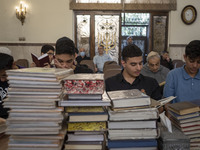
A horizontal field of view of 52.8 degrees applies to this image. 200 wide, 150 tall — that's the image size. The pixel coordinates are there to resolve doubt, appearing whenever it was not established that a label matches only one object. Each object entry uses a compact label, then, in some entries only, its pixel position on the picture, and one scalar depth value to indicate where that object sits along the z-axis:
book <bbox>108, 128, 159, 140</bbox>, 1.02
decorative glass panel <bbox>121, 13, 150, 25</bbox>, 9.45
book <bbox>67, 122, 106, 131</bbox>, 1.03
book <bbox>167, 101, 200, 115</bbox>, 1.14
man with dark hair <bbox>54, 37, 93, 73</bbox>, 2.01
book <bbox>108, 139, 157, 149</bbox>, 1.02
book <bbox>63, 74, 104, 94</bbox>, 0.99
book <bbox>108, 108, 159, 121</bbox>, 1.00
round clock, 8.36
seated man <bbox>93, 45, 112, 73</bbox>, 7.66
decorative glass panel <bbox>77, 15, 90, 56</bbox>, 8.54
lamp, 8.26
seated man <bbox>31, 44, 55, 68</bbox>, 4.22
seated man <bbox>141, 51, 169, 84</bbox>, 3.69
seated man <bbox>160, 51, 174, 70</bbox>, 7.27
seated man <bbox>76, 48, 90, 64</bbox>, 8.01
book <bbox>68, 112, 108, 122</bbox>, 1.02
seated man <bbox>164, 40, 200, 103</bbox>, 2.24
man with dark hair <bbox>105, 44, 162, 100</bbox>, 2.17
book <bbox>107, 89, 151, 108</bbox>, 1.01
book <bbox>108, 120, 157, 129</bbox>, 1.01
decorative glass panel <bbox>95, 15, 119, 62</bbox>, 8.60
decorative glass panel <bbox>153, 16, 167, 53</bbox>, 8.55
